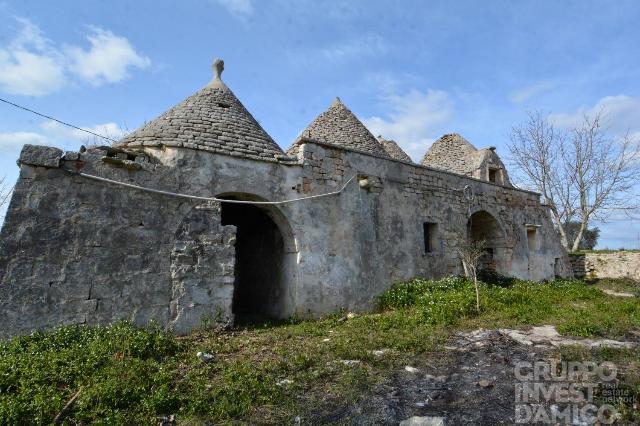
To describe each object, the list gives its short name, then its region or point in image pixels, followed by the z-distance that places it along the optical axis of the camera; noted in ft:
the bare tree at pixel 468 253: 29.51
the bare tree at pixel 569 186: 67.77
